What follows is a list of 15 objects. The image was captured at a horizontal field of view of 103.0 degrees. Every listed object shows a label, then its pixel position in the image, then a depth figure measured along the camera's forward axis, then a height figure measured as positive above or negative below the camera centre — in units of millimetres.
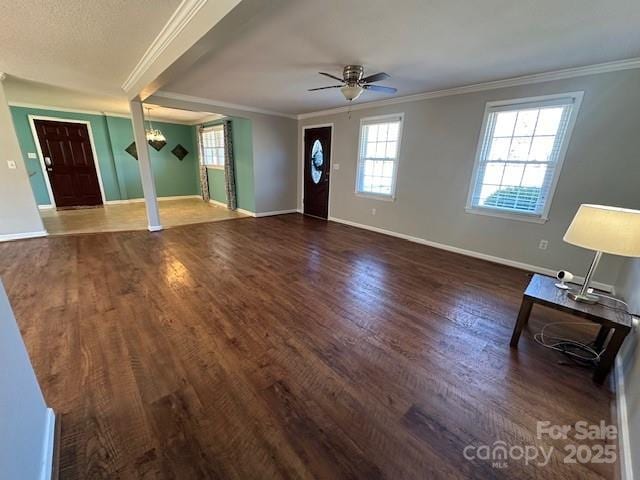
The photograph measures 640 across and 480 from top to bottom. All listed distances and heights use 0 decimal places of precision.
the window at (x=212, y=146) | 7047 +376
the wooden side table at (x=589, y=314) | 1593 -882
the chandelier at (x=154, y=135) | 6875 +588
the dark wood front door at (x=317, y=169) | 6039 -147
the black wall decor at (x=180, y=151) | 8096 +201
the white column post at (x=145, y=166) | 4340 -159
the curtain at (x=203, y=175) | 7892 -488
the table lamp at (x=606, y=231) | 1492 -335
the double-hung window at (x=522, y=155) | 3109 +207
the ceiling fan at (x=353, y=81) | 2844 +918
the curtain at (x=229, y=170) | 6396 -249
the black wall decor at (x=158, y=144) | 7491 +382
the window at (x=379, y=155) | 4738 +201
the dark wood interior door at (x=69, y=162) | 6234 -202
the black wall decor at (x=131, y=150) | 7273 +172
